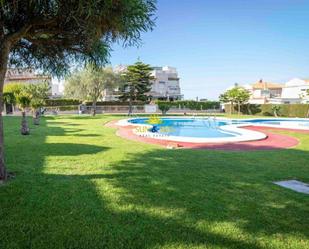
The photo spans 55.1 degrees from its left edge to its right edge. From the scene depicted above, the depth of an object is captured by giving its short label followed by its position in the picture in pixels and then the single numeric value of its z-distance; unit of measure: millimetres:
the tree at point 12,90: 17406
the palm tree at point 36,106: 19484
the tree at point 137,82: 45531
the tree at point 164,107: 45094
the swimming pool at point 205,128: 14900
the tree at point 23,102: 16622
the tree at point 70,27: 5320
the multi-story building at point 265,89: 71125
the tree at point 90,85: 37219
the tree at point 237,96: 42625
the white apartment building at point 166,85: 69000
